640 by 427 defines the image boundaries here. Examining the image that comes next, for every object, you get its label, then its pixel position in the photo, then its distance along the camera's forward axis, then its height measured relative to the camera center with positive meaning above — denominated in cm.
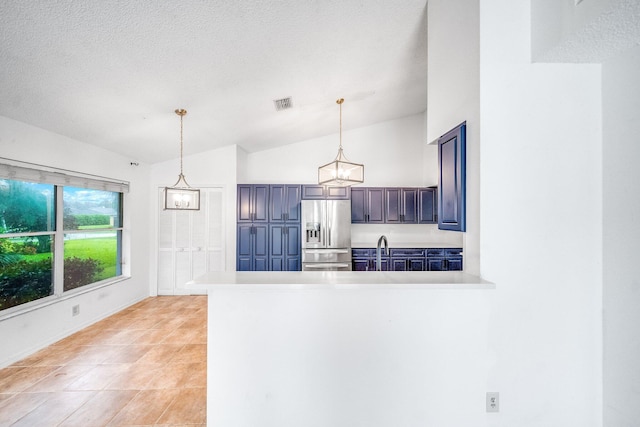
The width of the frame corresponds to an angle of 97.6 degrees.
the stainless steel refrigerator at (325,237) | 448 -36
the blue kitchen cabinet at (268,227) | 469 -22
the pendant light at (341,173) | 315 +48
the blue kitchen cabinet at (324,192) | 480 +38
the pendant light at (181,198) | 315 +19
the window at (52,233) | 278 -22
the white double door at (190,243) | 495 -51
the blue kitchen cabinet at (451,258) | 473 -74
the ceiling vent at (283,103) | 344 +140
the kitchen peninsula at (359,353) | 155 -77
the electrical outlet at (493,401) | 156 -105
